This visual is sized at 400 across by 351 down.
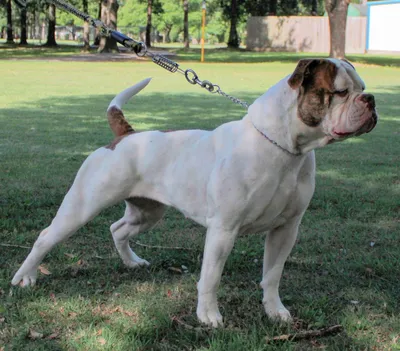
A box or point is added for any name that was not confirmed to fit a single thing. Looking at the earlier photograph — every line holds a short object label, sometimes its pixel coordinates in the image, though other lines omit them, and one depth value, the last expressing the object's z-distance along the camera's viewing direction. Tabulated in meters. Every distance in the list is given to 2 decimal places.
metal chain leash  4.52
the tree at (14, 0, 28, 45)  57.38
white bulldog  3.18
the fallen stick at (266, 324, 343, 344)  3.51
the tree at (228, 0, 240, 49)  55.68
